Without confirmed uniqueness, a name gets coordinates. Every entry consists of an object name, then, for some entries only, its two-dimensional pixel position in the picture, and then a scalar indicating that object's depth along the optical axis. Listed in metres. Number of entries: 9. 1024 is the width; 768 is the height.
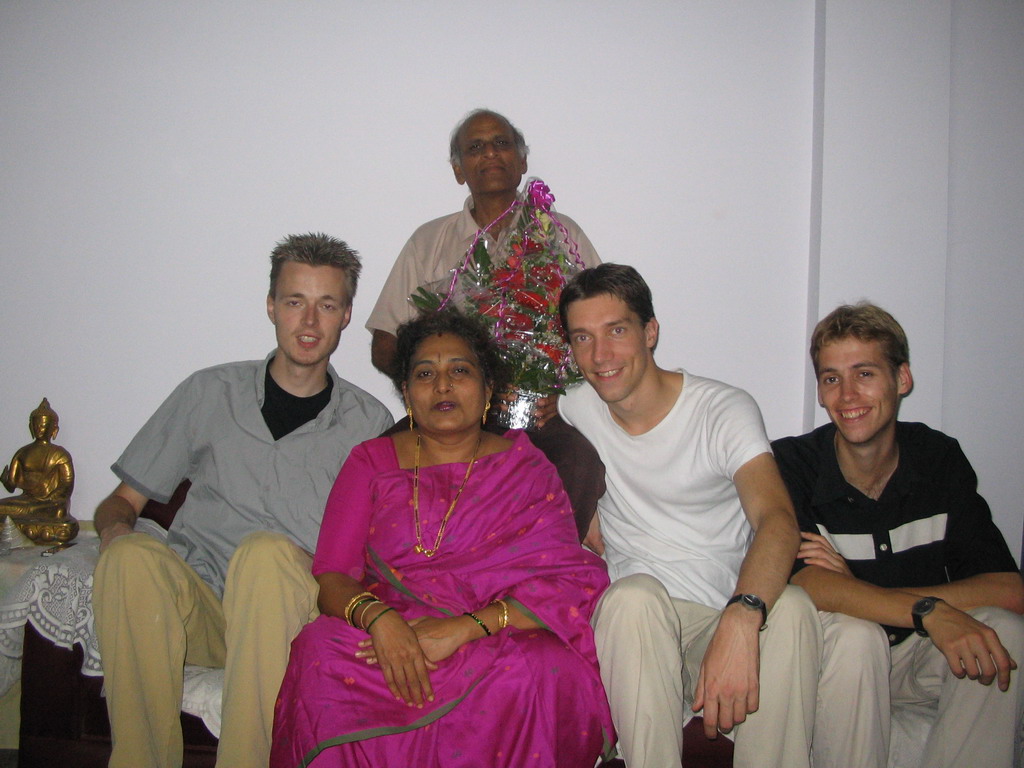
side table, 1.93
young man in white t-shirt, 1.44
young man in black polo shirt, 1.49
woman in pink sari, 1.45
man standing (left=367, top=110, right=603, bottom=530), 2.61
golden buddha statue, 2.35
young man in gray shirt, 1.62
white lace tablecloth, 1.74
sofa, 1.74
